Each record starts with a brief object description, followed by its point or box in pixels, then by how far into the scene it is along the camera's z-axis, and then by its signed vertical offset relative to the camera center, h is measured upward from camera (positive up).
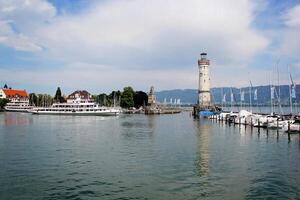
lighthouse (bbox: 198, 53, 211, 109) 111.37 +7.98
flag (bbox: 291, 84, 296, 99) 62.60 +3.03
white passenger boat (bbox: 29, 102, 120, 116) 115.83 -1.47
